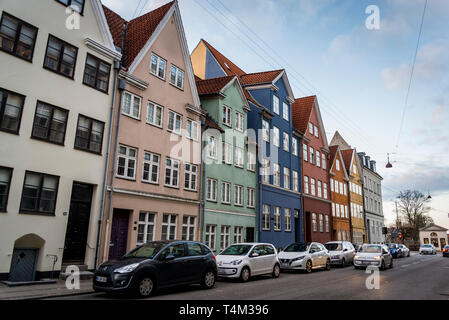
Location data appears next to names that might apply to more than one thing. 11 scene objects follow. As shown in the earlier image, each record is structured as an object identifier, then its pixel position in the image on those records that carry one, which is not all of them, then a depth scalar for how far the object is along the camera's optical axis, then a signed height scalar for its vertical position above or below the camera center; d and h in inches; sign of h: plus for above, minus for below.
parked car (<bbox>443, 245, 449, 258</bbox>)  1791.6 -23.7
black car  417.4 -37.5
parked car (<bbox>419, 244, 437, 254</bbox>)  2121.3 -19.9
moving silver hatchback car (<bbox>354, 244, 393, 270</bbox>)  893.8 -30.1
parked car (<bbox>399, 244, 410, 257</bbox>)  1678.9 -25.7
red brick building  1544.0 +321.4
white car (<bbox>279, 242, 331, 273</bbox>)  807.7 -32.8
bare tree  3051.2 +286.0
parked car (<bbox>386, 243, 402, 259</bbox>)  1554.7 -20.6
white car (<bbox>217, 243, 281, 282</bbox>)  621.0 -35.6
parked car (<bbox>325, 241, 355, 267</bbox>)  1022.4 -24.2
